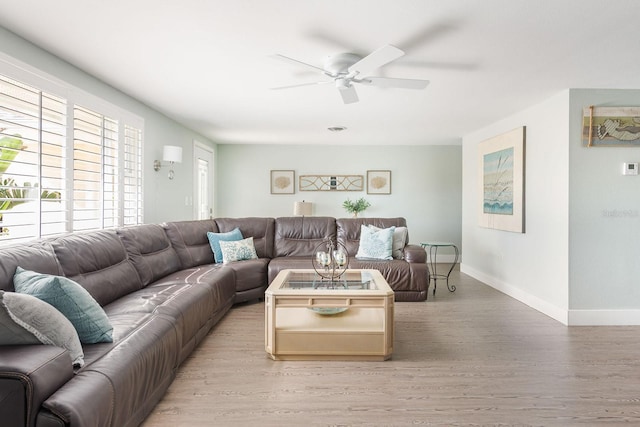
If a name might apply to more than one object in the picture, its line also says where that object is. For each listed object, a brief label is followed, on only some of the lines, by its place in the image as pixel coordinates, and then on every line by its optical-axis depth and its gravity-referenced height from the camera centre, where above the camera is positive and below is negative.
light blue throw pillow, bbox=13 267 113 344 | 1.89 -0.46
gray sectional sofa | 1.39 -0.64
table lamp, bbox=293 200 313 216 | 6.42 +0.10
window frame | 2.61 +0.94
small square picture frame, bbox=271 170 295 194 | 7.38 +0.64
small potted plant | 7.03 +0.16
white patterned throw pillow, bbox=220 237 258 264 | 4.66 -0.47
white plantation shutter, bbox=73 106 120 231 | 3.36 +0.40
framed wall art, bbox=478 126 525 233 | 4.48 +0.45
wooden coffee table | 2.75 -0.87
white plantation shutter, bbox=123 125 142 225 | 4.12 +0.41
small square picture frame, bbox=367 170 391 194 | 7.39 +0.65
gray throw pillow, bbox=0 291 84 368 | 1.55 -0.49
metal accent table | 5.05 -0.95
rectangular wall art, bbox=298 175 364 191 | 7.39 +0.61
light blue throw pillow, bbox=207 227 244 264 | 4.72 -0.33
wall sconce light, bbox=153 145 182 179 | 4.74 +0.73
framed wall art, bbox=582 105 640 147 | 3.63 +0.87
